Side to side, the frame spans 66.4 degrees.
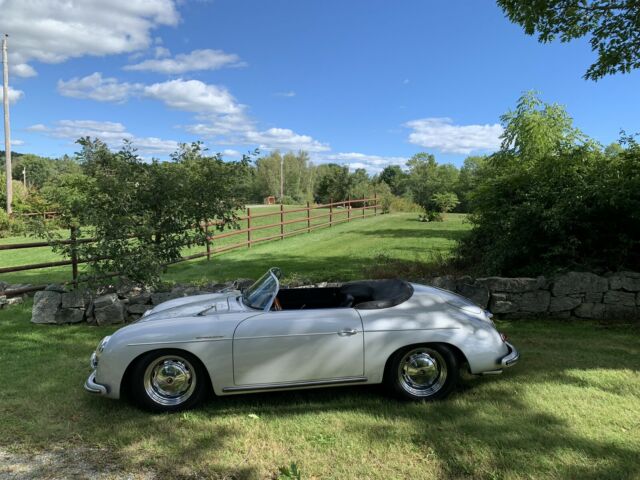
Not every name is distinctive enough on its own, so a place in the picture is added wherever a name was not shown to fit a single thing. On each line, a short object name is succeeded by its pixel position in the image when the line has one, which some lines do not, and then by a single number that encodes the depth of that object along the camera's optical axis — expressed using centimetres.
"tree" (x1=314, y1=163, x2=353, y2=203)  5627
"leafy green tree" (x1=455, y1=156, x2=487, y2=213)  5553
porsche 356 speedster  405
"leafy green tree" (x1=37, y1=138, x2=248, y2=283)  772
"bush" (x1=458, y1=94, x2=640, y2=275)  710
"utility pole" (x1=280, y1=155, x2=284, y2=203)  7900
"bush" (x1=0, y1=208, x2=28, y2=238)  2950
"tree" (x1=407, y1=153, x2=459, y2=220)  6400
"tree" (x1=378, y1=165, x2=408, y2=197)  8415
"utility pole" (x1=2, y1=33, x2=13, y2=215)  3378
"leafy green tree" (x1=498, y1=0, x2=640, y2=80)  742
